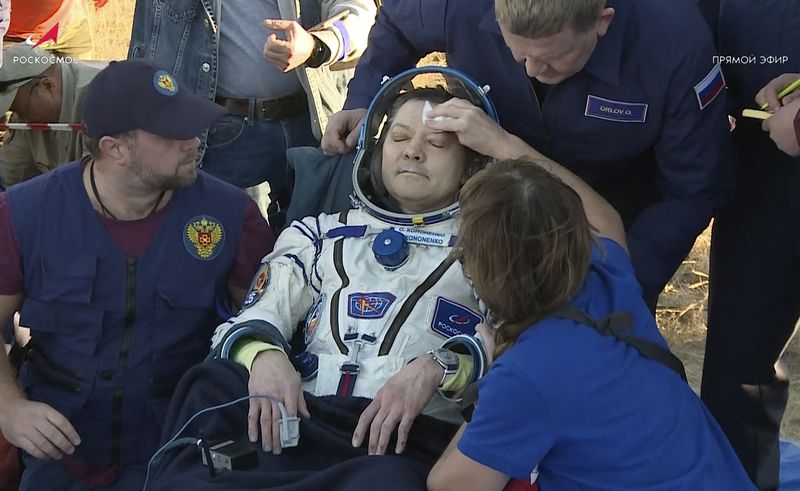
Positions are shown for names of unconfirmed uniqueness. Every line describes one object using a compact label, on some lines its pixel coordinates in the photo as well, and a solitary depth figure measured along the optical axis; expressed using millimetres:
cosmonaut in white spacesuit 2330
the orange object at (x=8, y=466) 2855
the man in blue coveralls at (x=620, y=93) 2500
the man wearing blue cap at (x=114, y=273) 2617
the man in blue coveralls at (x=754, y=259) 2688
